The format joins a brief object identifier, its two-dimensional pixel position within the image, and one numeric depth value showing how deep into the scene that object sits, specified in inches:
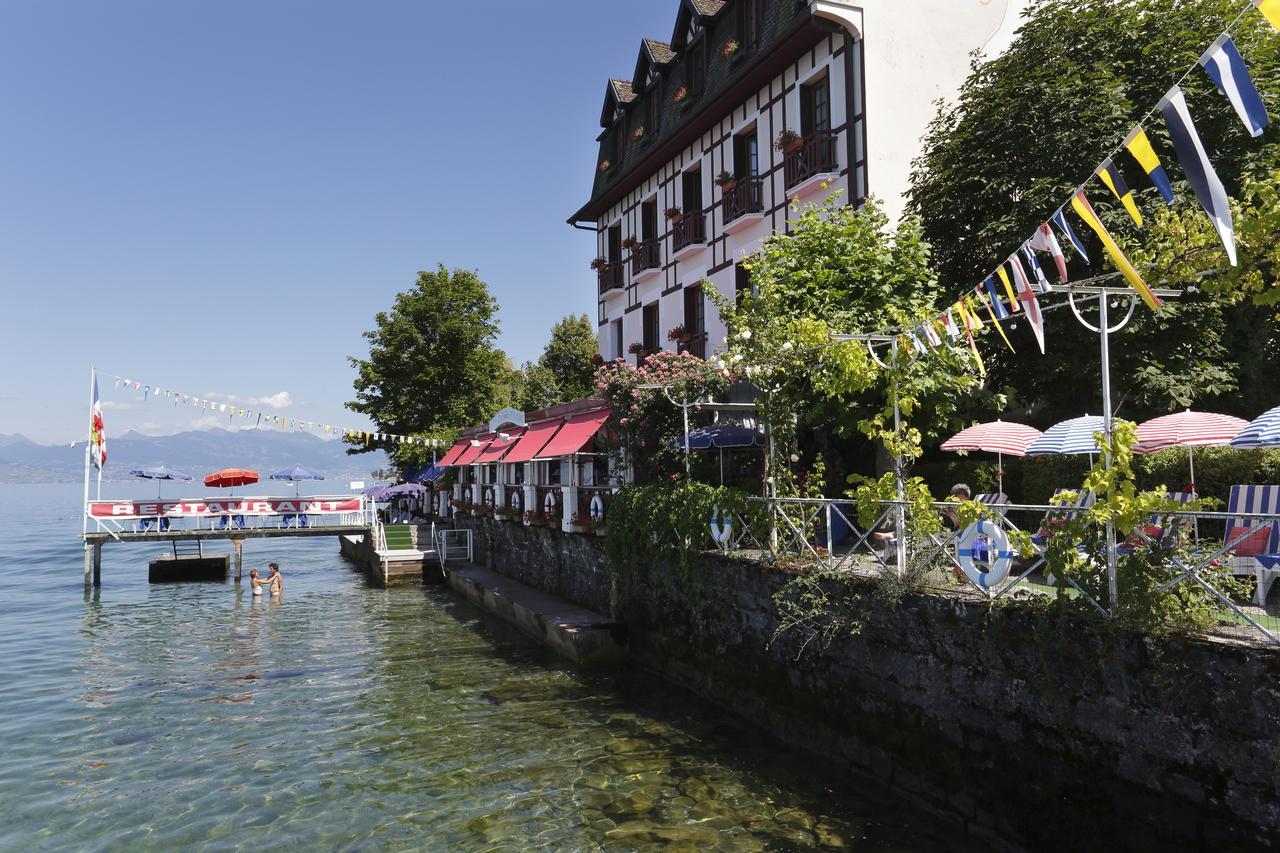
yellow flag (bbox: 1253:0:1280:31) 203.0
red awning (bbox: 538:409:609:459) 736.2
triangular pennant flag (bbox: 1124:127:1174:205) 251.4
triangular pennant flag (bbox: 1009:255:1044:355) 347.9
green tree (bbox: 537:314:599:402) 1727.1
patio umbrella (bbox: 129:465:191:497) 1604.3
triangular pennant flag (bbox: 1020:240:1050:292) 348.2
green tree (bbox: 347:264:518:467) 1558.8
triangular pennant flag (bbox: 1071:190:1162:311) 271.3
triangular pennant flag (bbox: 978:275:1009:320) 370.0
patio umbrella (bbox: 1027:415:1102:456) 504.1
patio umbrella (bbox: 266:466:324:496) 1746.6
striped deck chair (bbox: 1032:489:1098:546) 317.9
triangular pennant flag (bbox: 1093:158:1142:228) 278.7
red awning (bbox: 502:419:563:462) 850.8
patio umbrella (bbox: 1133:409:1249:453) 471.5
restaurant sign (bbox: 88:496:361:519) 1236.5
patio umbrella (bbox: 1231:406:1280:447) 386.6
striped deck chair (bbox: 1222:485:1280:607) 300.2
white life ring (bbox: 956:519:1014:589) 343.3
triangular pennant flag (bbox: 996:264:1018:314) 357.7
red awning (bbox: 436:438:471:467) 1282.0
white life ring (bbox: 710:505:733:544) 526.7
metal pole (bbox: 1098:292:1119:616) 298.7
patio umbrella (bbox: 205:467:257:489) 1471.3
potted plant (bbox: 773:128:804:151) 751.1
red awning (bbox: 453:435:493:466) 1149.7
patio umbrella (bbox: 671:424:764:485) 691.4
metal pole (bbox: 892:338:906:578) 402.4
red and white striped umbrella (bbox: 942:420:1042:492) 569.9
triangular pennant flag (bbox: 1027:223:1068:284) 329.0
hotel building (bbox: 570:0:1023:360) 733.3
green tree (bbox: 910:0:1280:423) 609.3
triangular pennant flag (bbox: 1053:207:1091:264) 321.1
